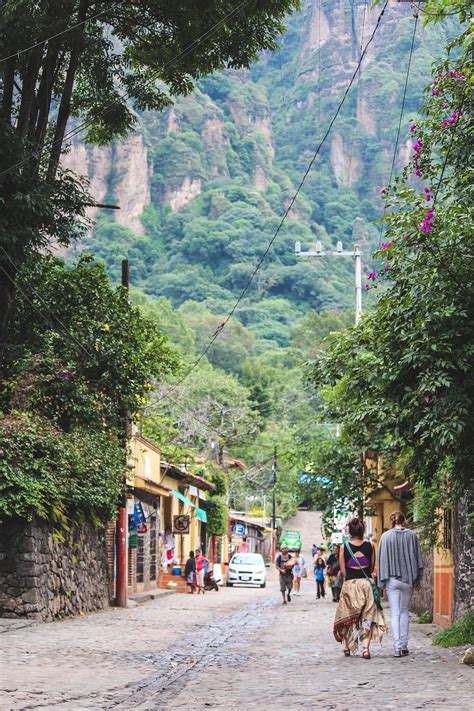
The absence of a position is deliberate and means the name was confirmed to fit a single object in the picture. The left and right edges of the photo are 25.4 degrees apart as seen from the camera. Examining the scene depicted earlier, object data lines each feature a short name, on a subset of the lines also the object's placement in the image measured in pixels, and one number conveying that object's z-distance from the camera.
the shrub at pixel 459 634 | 12.66
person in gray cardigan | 11.52
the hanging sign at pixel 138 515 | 27.00
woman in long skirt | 11.43
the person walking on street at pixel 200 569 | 34.19
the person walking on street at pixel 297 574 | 36.50
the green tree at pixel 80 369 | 18.75
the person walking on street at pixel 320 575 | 32.69
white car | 43.69
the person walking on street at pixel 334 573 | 28.54
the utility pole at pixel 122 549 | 22.47
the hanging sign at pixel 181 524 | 35.53
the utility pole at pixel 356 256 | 33.76
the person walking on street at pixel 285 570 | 28.35
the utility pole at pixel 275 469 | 57.30
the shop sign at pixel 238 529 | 58.99
